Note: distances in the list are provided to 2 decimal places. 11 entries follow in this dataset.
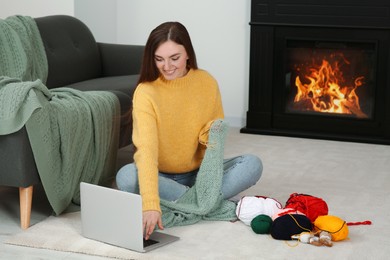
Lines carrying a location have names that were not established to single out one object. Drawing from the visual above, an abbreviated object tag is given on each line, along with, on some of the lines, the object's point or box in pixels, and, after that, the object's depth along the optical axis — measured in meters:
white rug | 2.88
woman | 3.11
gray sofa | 4.03
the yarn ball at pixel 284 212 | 3.10
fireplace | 4.72
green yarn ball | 3.04
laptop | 2.81
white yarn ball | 3.14
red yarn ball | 3.13
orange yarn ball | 2.96
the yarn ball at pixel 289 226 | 2.97
